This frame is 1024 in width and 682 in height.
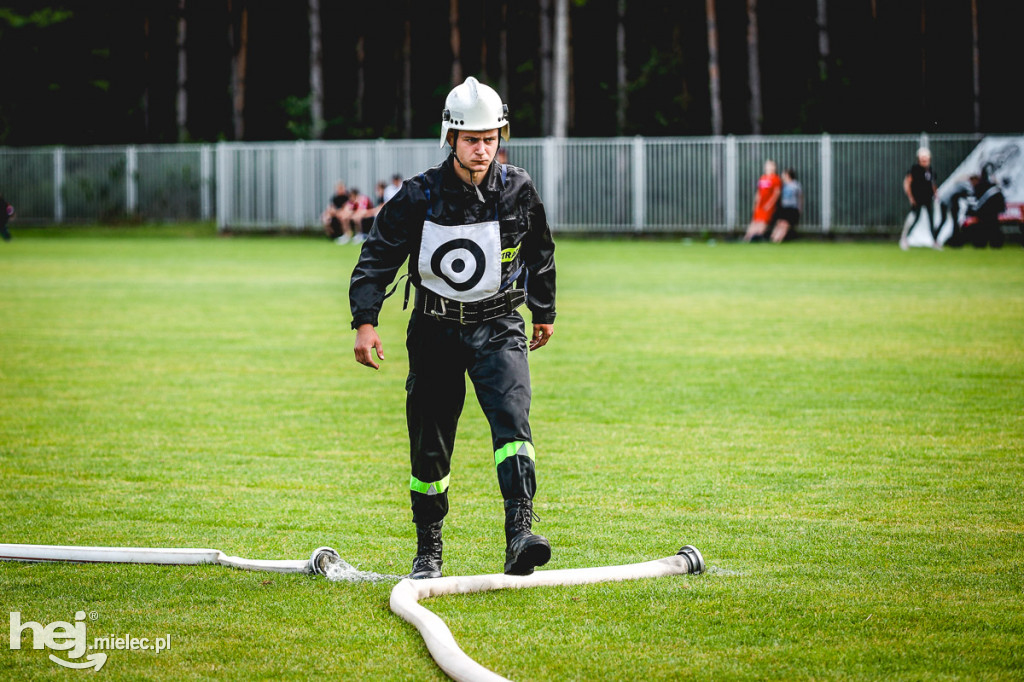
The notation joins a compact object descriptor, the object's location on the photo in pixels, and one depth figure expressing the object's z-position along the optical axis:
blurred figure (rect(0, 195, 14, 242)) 25.77
